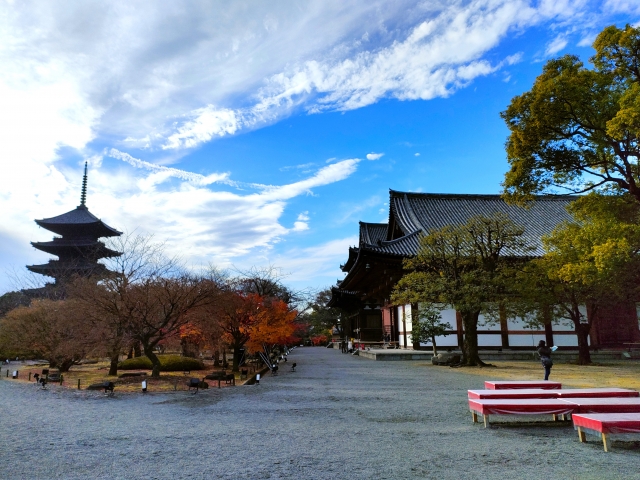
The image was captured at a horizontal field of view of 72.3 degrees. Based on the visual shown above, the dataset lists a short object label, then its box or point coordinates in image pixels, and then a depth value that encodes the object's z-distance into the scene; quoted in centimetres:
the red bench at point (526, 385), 927
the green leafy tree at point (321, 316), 5659
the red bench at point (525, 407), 695
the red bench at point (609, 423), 571
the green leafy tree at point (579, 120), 1023
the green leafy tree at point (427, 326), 1938
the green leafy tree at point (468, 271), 1669
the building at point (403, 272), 2194
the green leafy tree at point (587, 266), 1083
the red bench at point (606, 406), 688
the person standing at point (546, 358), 1186
